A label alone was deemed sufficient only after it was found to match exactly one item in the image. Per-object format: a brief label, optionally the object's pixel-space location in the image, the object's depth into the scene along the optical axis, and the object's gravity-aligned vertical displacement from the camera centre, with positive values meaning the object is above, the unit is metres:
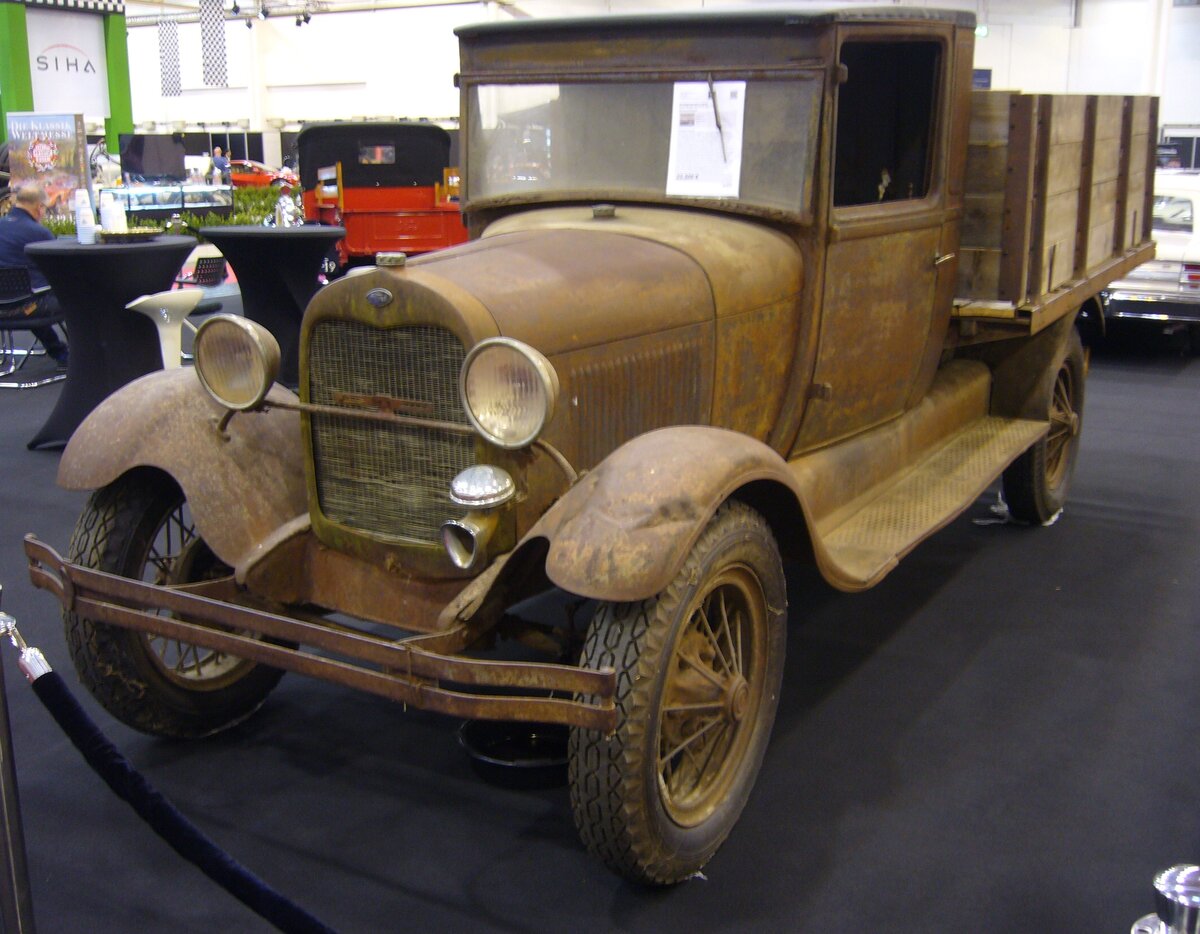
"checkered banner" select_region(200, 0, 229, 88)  20.89 +2.69
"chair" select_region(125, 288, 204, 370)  6.11 -0.58
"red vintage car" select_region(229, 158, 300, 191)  15.94 +0.26
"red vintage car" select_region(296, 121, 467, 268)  11.86 +0.12
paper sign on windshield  3.34 +0.17
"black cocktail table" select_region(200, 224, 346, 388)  7.20 -0.43
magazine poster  8.60 +0.32
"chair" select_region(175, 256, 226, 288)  8.60 -0.54
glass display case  11.27 -0.03
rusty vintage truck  2.45 -0.54
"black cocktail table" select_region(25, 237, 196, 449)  6.14 -0.67
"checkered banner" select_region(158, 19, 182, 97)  22.25 +2.53
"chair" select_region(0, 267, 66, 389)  7.52 -0.69
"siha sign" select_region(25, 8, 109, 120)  11.75 +1.32
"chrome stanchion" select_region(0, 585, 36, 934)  2.07 -1.15
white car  8.90 -0.55
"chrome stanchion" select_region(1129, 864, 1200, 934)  1.41 -0.82
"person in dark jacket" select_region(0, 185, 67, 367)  7.75 -0.24
